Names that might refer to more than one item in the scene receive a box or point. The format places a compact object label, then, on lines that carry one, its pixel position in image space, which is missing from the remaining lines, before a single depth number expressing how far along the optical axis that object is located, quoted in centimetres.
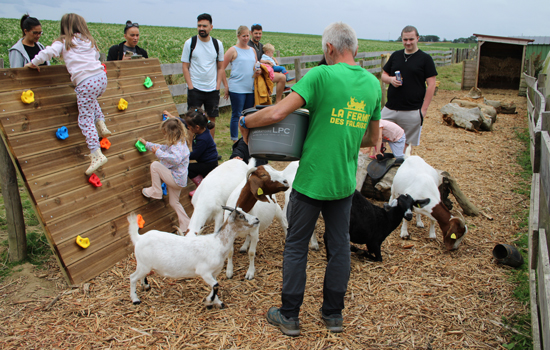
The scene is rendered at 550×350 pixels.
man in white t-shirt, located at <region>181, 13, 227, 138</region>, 709
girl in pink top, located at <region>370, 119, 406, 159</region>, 611
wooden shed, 1842
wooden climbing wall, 404
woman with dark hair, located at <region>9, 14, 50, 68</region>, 511
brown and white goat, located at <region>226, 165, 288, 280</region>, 393
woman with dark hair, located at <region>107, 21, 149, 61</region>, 647
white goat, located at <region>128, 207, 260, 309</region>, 357
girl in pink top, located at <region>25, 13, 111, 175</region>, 420
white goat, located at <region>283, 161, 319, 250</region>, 484
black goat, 450
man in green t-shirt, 268
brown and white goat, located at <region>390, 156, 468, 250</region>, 476
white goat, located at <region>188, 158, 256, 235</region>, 439
